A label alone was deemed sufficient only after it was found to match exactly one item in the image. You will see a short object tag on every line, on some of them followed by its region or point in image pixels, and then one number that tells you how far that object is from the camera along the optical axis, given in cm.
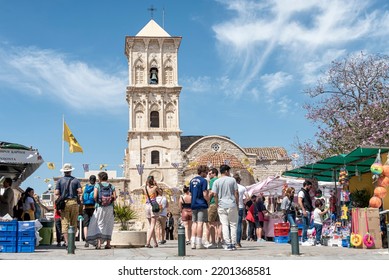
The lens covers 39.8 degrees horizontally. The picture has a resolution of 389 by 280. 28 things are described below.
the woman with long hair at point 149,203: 1215
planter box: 1241
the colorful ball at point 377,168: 1220
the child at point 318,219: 1334
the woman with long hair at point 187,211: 1325
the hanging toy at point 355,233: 1180
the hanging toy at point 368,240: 1150
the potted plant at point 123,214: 1990
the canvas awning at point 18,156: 1142
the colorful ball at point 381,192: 1224
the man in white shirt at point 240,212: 1226
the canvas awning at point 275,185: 1984
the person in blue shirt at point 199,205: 1105
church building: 4669
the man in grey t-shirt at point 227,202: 1070
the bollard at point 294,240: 920
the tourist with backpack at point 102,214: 1118
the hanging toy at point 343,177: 1430
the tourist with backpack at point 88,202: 1172
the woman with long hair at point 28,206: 1291
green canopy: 1326
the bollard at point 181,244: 915
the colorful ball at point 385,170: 1218
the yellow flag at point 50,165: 3943
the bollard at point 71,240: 979
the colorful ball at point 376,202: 1223
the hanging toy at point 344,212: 1351
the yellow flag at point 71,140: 2422
